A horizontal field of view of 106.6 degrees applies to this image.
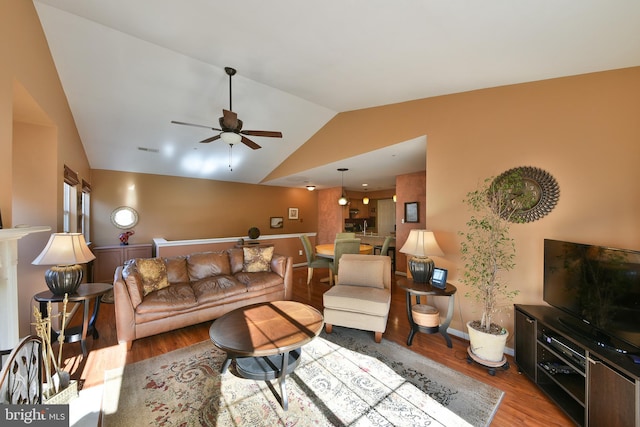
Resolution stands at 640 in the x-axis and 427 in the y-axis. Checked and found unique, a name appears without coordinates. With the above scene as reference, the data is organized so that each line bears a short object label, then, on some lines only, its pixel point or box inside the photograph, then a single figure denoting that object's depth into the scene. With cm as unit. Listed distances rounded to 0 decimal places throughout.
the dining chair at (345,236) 548
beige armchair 276
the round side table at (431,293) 260
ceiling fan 295
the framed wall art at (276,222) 768
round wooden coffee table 185
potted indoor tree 230
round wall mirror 536
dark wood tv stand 138
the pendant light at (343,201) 628
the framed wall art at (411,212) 536
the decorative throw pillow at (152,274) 306
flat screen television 154
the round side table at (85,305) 238
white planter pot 223
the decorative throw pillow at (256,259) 399
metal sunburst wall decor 234
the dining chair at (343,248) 445
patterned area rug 172
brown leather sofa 268
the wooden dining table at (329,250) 483
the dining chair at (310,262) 486
